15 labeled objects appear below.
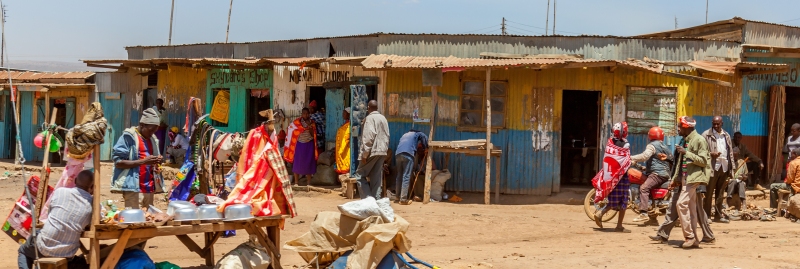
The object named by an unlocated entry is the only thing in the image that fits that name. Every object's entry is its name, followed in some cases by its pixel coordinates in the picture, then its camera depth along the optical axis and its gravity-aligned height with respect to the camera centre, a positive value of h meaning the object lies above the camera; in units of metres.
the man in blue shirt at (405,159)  14.06 -1.04
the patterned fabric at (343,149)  14.97 -0.98
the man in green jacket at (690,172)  9.65 -0.79
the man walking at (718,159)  11.45 -0.76
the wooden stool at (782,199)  13.70 -1.50
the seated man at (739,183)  13.66 -1.26
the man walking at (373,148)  13.59 -0.86
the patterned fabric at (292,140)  15.82 -0.90
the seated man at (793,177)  13.50 -1.12
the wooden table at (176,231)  6.55 -1.12
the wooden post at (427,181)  14.08 -1.40
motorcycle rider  11.56 -0.83
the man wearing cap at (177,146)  18.30 -1.24
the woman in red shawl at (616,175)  11.36 -0.98
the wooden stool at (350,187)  14.39 -1.56
